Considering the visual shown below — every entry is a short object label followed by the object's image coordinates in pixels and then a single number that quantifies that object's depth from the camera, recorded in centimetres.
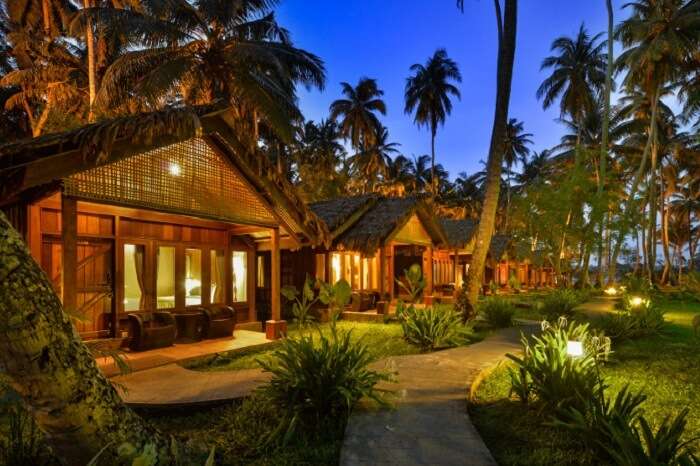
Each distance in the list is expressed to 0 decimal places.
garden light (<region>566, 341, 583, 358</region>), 479
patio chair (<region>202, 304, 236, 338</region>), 904
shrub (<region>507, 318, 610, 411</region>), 436
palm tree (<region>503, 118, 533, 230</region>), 4431
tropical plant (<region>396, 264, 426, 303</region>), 1294
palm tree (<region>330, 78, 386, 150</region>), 3444
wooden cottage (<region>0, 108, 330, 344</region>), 571
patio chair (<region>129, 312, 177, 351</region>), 785
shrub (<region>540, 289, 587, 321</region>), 1239
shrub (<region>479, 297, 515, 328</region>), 1151
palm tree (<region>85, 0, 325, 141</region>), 1326
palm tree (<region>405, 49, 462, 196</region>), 3312
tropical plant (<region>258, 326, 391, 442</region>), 448
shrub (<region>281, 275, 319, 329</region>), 683
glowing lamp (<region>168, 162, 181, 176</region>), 728
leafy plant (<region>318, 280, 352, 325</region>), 890
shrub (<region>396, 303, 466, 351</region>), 852
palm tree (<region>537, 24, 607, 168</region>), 2759
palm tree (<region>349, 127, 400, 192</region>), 3706
